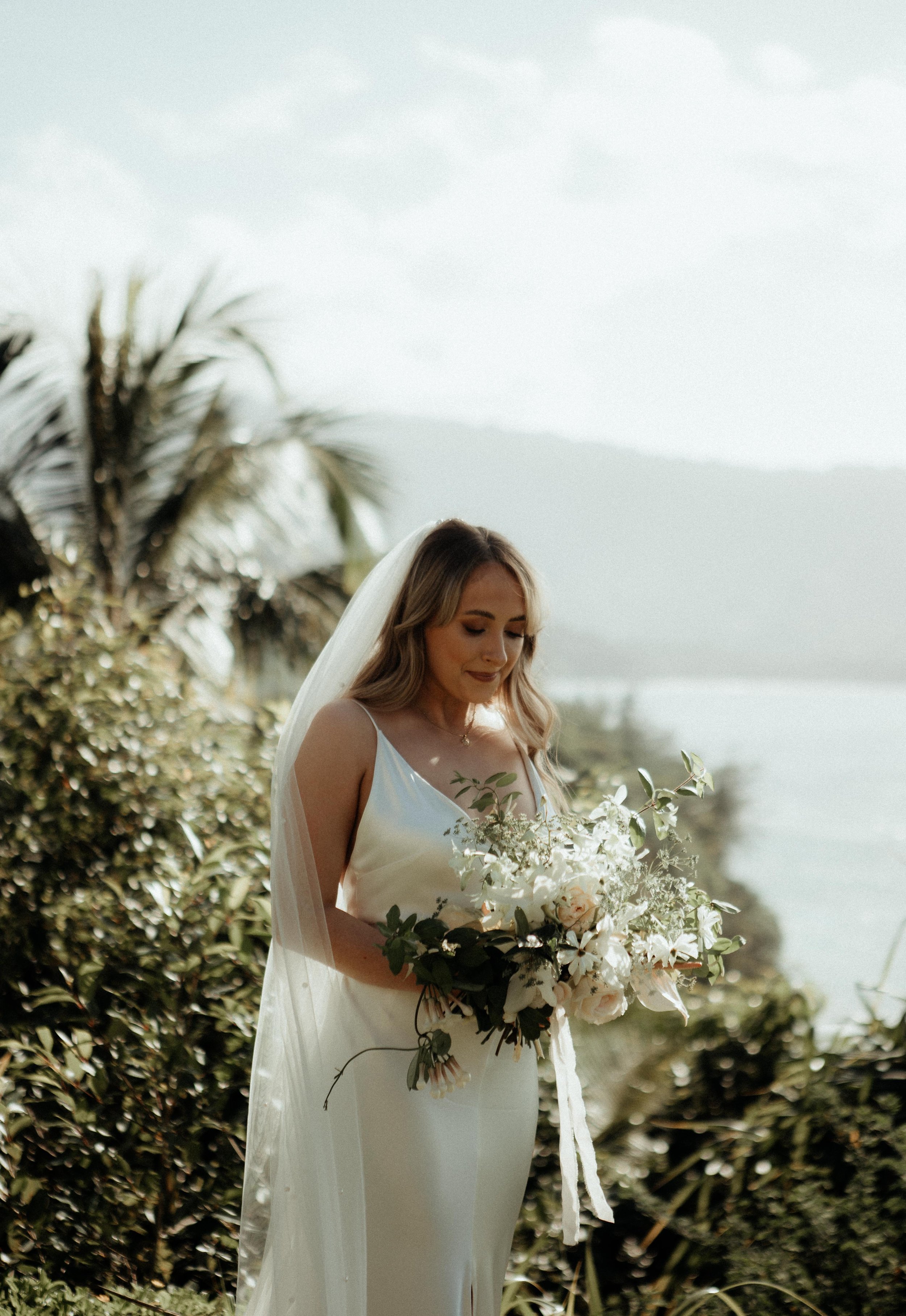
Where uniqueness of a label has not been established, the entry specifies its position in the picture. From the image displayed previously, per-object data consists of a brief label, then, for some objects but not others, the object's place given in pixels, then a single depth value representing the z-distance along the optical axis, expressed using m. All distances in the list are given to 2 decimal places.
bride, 2.20
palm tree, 8.85
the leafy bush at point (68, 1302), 2.56
